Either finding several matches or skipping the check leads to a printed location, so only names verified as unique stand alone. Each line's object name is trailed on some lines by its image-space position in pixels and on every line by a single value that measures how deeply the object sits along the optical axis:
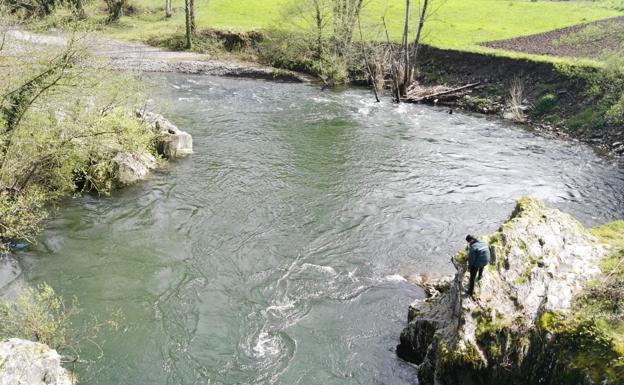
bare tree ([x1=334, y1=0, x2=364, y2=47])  43.84
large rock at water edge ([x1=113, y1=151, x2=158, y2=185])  21.97
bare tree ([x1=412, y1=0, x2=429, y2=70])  36.12
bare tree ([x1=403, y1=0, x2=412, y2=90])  37.22
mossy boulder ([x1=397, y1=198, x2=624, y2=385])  9.52
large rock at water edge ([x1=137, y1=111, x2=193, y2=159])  25.48
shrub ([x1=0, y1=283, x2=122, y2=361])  11.58
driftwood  38.01
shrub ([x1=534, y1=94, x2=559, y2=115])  33.66
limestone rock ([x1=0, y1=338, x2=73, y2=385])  9.62
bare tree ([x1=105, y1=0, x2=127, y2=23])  59.06
